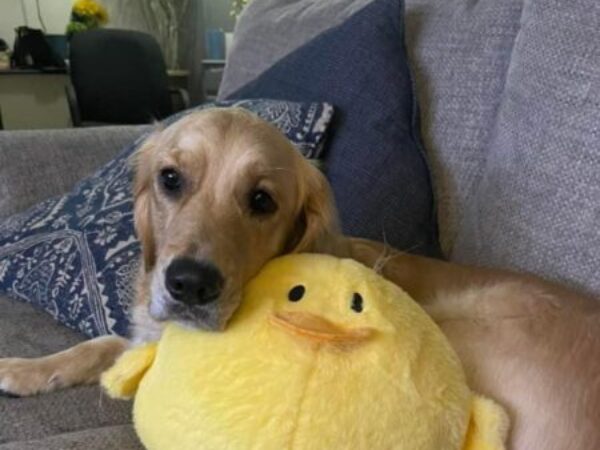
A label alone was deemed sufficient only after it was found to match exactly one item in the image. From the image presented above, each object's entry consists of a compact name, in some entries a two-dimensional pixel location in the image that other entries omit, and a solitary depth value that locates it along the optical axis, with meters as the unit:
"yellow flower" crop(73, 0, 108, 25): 4.21
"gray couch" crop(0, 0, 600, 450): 0.95
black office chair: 3.53
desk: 4.22
